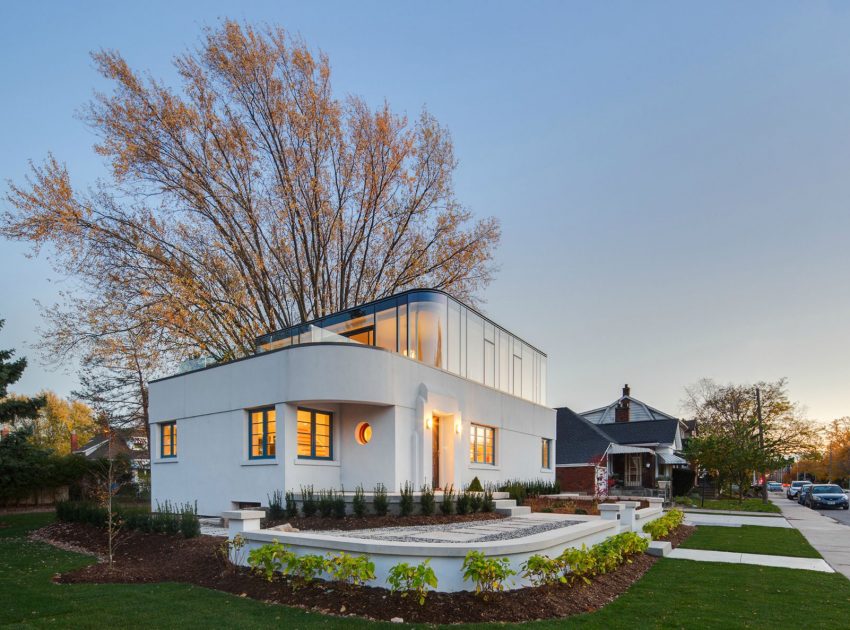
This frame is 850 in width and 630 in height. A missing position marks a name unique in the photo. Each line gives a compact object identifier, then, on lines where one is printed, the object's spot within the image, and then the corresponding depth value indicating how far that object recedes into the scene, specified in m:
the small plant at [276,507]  13.72
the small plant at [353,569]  7.10
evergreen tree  19.06
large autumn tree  20.97
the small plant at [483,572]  6.78
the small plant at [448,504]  13.77
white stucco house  14.77
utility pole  33.53
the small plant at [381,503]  12.89
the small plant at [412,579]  6.66
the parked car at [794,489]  47.57
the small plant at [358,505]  12.78
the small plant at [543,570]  7.41
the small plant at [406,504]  13.03
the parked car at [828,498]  33.69
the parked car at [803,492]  39.03
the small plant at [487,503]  14.67
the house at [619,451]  32.16
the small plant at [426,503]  13.31
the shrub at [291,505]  13.62
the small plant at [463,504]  14.05
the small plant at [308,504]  13.20
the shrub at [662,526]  14.00
